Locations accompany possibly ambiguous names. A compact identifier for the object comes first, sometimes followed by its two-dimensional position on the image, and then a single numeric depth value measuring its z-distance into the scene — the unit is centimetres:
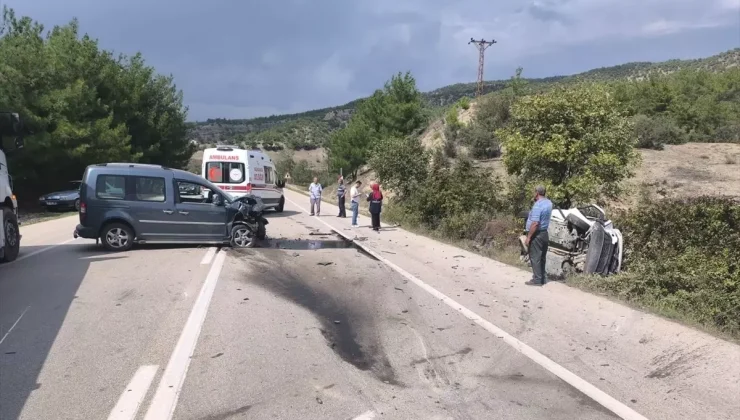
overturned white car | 1068
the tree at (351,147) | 5916
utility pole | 4906
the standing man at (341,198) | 2581
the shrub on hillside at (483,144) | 3900
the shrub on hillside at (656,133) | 3600
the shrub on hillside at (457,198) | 1809
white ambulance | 2261
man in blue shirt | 1011
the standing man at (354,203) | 2173
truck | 1166
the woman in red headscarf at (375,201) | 1998
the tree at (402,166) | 2622
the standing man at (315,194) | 2609
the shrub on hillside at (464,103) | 5647
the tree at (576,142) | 1559
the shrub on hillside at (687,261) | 834
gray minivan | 1314
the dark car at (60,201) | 2944
